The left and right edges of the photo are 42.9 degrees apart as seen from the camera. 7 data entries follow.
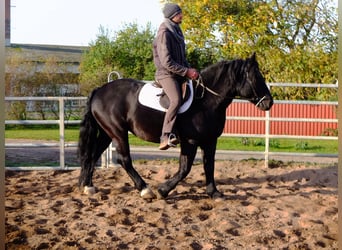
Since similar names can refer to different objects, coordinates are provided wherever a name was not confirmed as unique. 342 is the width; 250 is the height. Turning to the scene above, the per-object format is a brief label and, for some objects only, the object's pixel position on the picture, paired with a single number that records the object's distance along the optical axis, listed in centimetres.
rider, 501
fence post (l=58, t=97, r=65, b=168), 756
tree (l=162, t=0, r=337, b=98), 1297
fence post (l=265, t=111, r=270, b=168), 782
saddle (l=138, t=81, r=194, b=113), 521
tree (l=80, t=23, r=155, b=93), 2367
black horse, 526
